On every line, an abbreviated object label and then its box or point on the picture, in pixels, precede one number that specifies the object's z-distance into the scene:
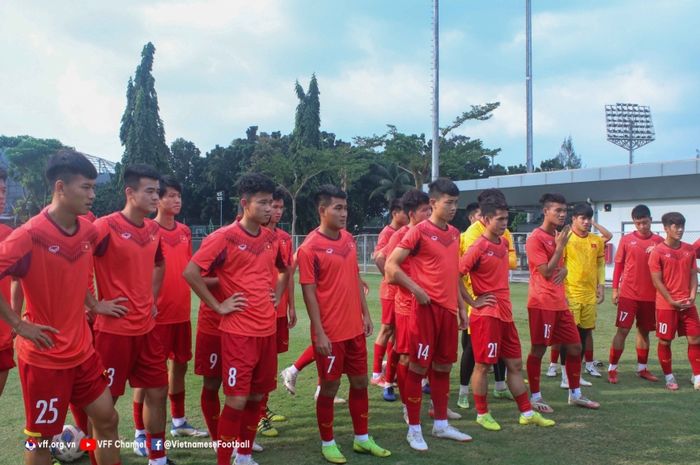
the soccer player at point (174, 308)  4.90
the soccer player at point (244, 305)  4.03
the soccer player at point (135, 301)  4.05
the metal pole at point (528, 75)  31.58
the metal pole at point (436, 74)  24.25
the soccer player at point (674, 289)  6.80
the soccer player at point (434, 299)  4.93
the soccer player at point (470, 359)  6.12
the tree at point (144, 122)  39.00
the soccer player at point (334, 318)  4.52
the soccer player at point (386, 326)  6.44
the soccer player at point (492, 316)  5.30
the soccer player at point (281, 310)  5.13
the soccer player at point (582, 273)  7.01
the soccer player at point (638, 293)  7.16
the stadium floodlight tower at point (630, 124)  49.91
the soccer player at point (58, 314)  3.26
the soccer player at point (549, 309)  5.87
